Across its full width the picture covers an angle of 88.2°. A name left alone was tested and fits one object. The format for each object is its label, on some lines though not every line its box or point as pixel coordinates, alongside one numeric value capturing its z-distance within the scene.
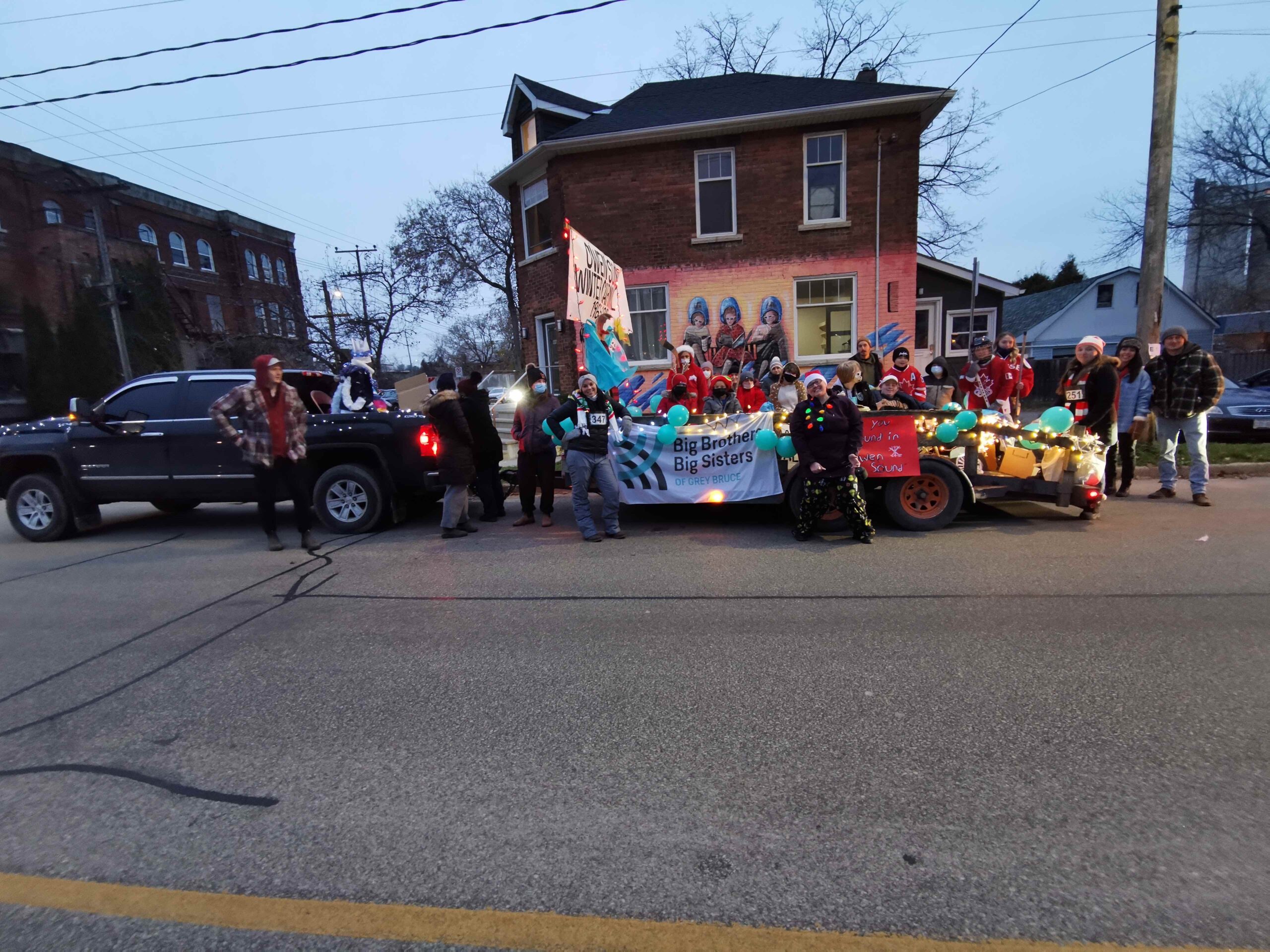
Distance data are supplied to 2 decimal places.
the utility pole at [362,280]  33.16
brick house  14.55
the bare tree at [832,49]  24.78
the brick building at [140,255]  28.33
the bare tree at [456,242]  33.56
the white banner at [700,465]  6.82
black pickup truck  7.39
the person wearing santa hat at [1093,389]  6.96
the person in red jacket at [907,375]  8.37
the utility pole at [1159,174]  9.29
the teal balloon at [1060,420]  6.27
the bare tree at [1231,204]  28.67
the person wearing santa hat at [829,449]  6.06
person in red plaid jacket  6.65
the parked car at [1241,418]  10.45
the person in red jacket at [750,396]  8.54
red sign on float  6.29
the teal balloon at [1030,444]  6.29
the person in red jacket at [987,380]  8.41
